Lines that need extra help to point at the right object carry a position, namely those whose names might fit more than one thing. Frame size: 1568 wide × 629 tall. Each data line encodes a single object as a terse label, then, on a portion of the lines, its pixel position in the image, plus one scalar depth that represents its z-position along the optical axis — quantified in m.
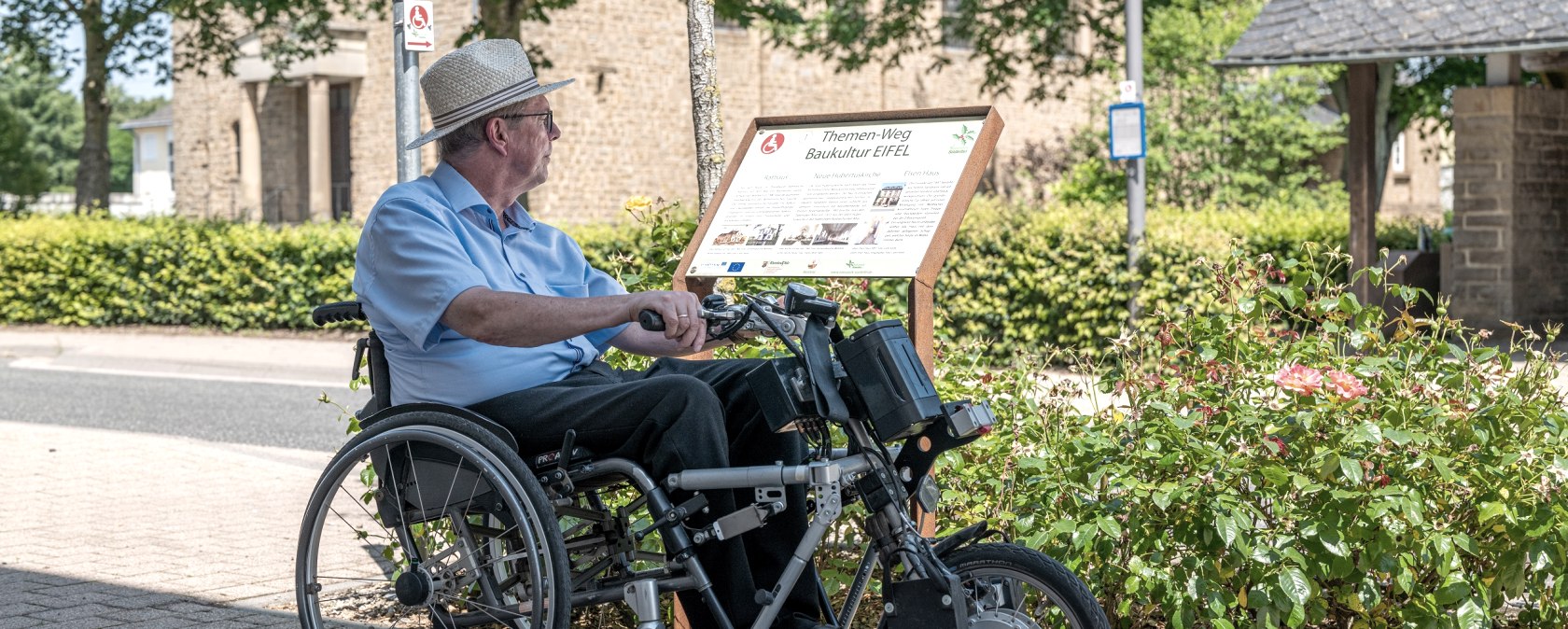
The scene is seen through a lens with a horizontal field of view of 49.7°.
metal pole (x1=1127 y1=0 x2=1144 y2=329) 13.02
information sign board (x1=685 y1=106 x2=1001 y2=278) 4.39
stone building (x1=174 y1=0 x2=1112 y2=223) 26.30
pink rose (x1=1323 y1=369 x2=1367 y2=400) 4.04
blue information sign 13.75
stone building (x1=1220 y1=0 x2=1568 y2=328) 13.84
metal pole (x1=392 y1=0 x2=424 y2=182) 8.13
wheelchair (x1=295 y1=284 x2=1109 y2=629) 3.33
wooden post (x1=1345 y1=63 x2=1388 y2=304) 14.02
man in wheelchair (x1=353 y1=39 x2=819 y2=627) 3.53
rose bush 3.92
